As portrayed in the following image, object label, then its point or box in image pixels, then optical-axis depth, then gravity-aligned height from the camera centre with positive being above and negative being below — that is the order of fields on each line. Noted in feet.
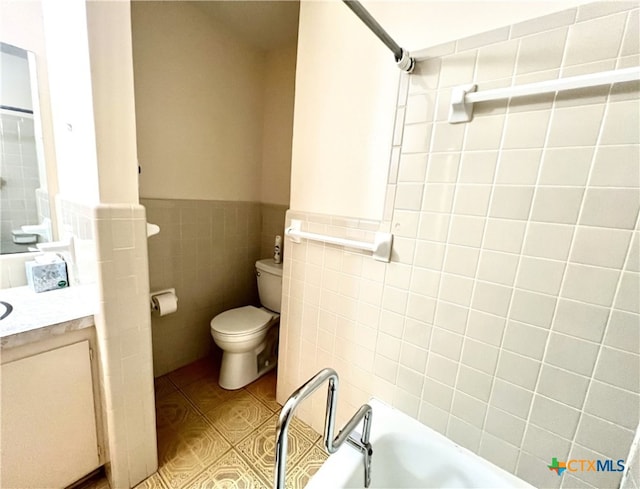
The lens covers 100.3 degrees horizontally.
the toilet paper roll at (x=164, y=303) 5.01 -2.15
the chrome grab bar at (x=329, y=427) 2.04 -2.04
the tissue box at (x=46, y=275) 3.84 -1.41
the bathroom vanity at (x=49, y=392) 2.91 -2.48
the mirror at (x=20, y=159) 3.82 +0.25
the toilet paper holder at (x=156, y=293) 5.09 -2.04
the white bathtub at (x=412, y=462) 2.96 -2.93
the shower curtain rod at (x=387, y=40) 2.20 +1.62
